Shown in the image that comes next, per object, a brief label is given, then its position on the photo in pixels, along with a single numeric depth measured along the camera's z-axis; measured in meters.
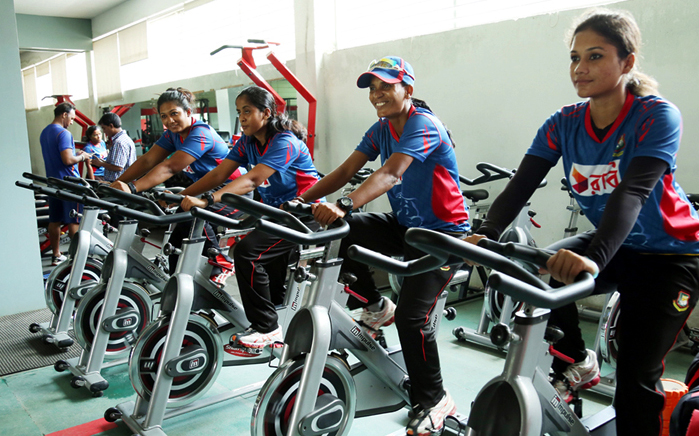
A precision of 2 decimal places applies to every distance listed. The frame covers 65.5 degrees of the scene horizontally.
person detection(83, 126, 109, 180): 6.50
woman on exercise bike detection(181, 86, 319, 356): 2.77
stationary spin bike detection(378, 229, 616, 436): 1.08
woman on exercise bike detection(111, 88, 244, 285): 3.33
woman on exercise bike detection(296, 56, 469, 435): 2.13
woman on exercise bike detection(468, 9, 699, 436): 1.46
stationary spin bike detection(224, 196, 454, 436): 1.88
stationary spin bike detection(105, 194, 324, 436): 2.42
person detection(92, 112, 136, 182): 5.44
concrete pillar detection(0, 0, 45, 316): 4.21
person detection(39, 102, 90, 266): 5.49
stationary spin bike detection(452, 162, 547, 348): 3.48
